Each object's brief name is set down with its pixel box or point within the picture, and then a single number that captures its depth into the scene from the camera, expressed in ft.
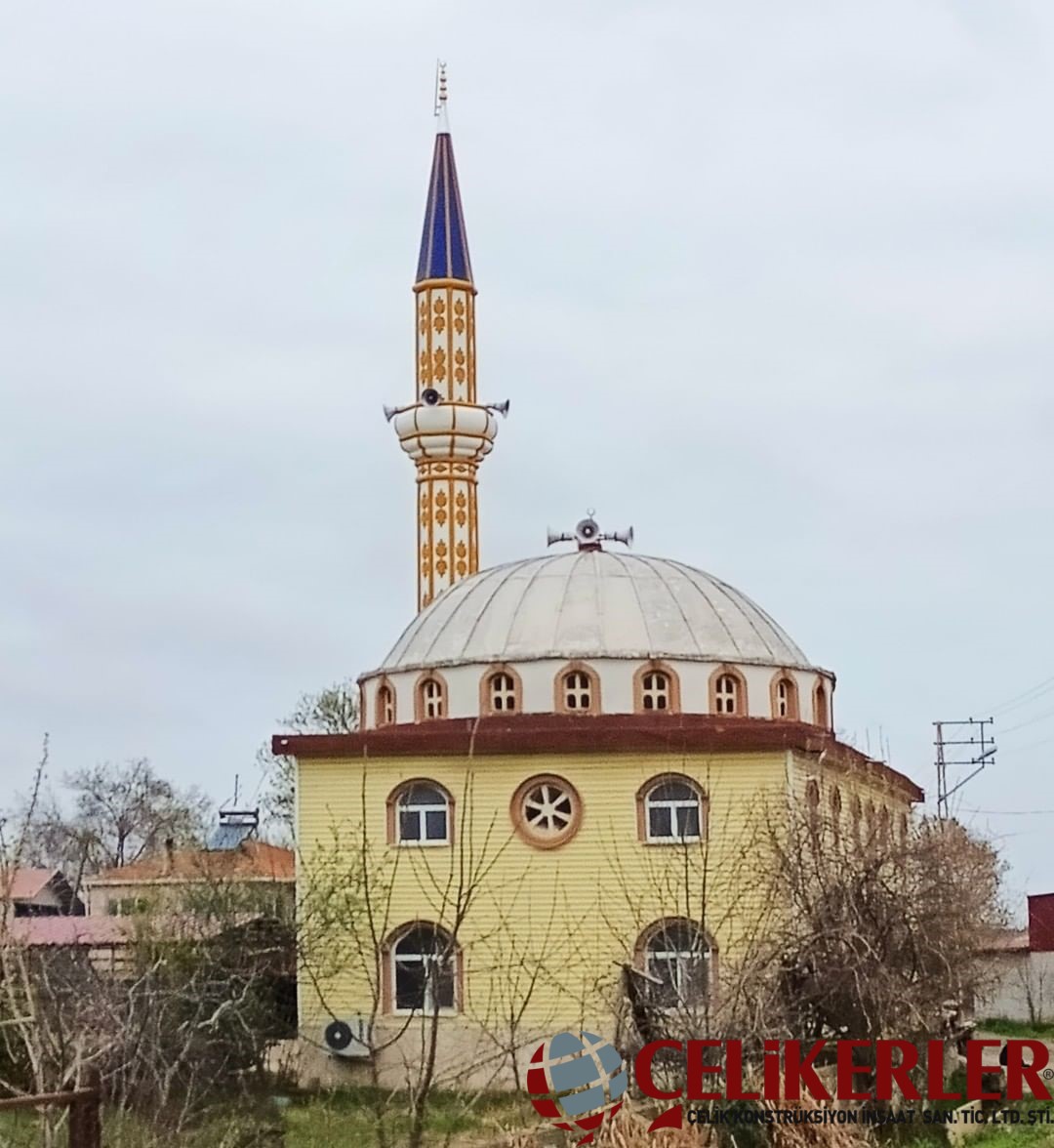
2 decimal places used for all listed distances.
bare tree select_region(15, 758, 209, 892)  163.12
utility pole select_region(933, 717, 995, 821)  151.23
